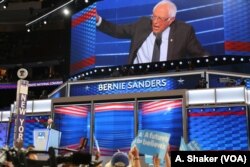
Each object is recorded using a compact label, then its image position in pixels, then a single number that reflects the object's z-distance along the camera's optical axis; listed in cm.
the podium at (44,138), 1002
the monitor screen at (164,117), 985
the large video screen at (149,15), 1393
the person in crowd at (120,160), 321
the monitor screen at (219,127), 926
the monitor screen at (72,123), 1088
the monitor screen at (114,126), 1038
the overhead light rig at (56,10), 1559
